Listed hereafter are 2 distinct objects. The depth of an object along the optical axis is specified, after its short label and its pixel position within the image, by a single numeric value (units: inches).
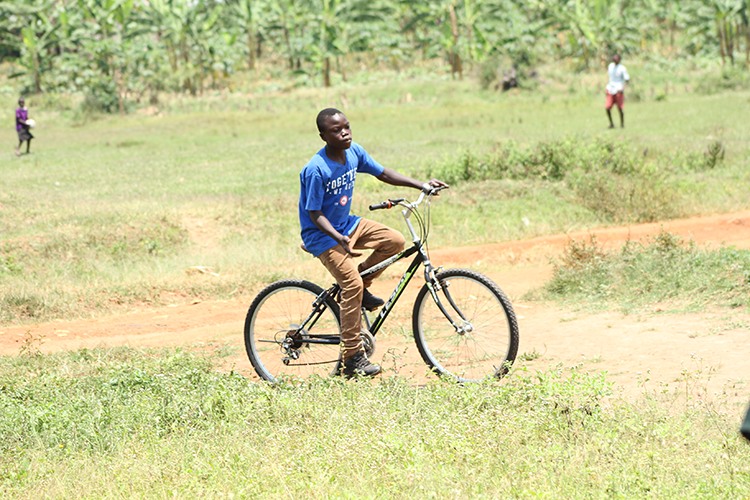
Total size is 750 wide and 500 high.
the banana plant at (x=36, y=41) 1460.4
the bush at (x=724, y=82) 1190.3
